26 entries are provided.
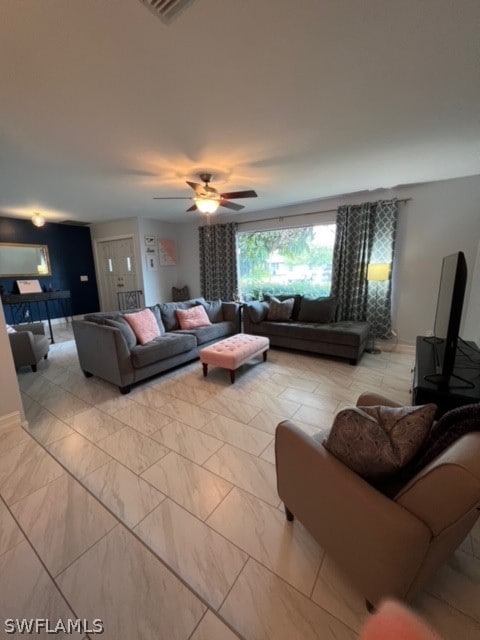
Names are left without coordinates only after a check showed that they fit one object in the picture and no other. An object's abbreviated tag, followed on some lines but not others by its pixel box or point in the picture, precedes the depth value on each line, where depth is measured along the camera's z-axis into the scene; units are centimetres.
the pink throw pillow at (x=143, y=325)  309
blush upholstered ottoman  291
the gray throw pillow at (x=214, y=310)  427
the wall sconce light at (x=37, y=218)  476
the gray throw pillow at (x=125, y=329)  280
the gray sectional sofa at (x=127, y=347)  272
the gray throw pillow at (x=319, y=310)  399
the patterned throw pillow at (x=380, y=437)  92
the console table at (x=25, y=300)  511
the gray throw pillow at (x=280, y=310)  420
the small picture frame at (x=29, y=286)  551
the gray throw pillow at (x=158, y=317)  358
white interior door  588
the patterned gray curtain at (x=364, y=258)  380
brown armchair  74
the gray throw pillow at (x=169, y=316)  376
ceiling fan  284
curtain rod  368
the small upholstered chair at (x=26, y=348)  323
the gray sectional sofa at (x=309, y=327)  346
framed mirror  536
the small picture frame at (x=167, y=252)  588
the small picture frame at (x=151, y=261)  565
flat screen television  161
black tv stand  159
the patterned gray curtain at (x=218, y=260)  538
